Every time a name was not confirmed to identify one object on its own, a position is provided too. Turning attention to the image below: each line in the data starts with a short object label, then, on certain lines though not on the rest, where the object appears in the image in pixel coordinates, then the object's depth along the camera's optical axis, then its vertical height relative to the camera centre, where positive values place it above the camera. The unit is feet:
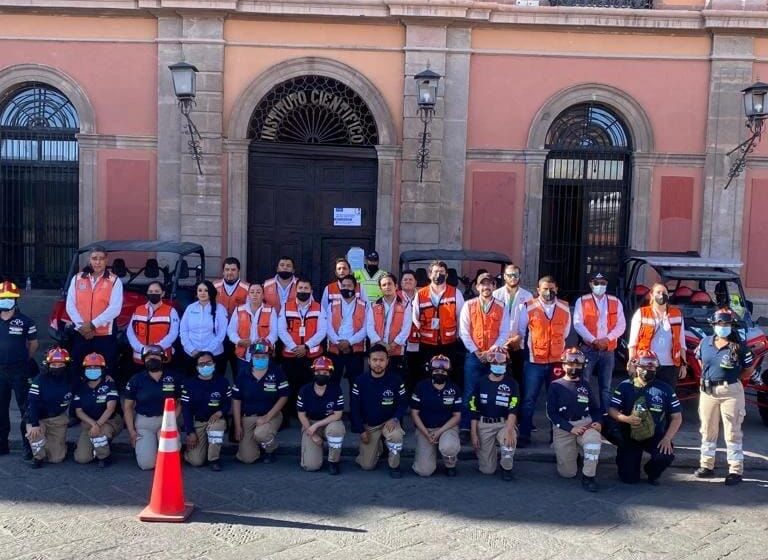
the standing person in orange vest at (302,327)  27.43 -3.10
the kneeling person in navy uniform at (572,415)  23.58 -5.22
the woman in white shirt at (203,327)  27.12 -3.20
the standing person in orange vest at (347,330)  27.86 -3.19
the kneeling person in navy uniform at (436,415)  23.85 -5.50
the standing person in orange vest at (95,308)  27.99 -2.72
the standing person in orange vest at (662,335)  27.17 -2.91
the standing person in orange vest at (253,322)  27.35 -2.99
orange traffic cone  19.26 -6.49
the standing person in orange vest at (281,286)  28.91 -1.72
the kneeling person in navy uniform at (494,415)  23.90 -5.37
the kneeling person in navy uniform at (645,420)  23.32 -5.19
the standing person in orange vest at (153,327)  27.07 -3.24
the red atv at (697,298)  29.73 -1.86
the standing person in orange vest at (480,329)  26.50 -2.86
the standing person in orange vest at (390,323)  27.58 -2.86
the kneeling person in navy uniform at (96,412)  23.94 -5.77
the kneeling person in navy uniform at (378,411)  24.08 -5.42
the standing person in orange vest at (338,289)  28.48 -1.74
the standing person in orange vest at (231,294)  29.01 -2.09
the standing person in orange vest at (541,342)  26.30 -3.18
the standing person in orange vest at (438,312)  27.96 -2.42
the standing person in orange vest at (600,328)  27.86 -2.79
